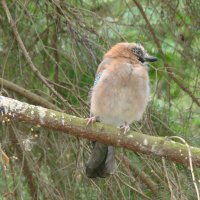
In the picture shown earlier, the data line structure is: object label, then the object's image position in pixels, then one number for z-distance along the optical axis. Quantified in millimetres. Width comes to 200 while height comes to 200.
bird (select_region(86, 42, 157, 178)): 8281
